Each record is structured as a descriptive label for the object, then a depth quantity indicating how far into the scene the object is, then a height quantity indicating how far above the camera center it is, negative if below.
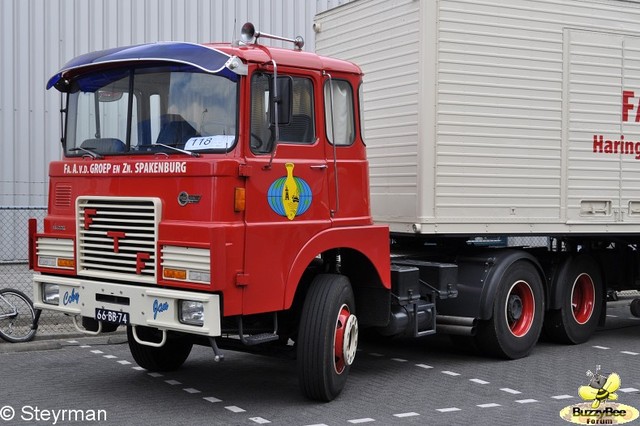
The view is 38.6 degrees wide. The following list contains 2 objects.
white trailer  9.16 +0.51
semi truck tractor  7.00 +0.07
